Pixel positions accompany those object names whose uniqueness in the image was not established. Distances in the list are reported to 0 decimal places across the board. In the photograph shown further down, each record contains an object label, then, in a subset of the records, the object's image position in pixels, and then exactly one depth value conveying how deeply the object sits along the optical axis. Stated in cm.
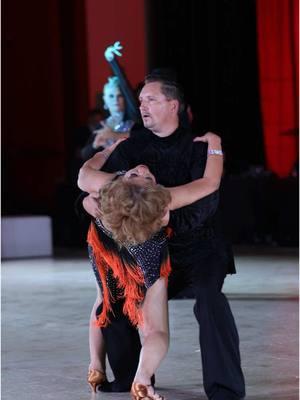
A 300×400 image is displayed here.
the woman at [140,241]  787
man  816
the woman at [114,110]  1439
